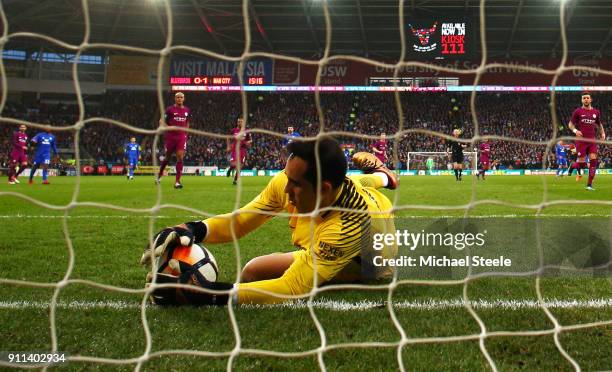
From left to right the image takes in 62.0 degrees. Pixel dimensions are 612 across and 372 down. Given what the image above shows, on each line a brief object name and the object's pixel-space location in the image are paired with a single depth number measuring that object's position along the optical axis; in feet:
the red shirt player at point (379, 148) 46.37
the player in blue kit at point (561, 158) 57.79
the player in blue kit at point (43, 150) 47.82
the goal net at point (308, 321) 6.58
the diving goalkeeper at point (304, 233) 8.48
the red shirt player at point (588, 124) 33.30
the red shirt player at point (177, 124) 34.71
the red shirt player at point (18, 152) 48.70
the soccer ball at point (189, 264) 8.65
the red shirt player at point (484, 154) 56.63
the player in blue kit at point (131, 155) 60.80
